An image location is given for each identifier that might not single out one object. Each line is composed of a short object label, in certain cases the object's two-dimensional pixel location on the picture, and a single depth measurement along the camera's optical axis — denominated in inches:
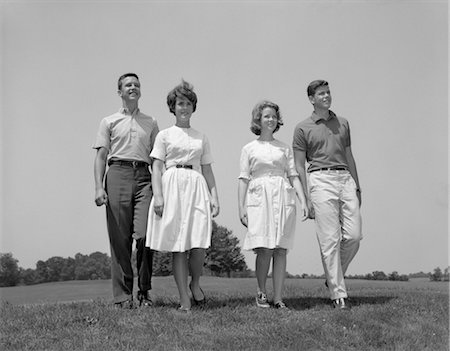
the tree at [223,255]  1465.3
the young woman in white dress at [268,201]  292.2
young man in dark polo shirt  301.4
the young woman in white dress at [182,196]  282.8
